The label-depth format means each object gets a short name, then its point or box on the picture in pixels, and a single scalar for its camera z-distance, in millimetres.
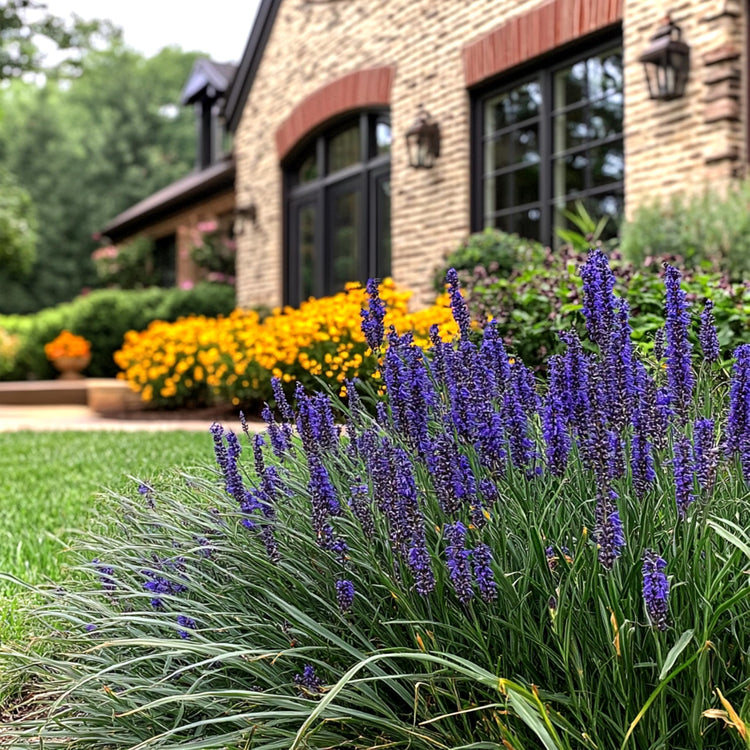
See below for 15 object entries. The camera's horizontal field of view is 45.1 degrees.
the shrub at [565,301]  4375
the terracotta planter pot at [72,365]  15078
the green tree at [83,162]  31531
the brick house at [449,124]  6609
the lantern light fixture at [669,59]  6410
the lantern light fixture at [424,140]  9242
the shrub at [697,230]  5832
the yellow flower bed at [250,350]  6449
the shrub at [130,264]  20656
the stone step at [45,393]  13242
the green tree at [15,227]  23000
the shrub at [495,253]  7629
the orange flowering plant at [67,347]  14969
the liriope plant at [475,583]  1548
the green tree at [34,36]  21031
